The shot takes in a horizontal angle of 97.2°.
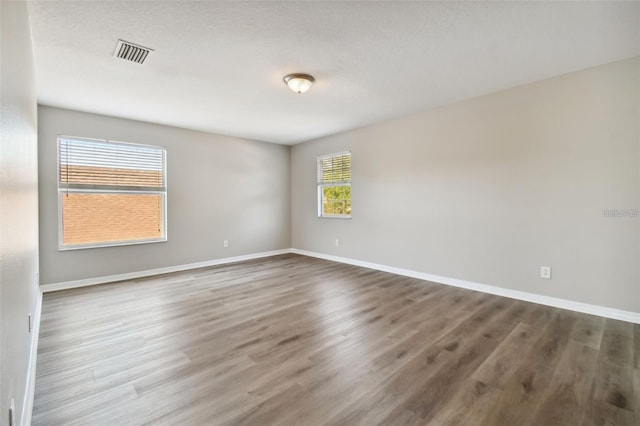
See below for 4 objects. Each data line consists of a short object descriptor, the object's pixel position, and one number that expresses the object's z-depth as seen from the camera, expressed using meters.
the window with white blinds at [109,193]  3.95
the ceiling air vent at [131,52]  2.36
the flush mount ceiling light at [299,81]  2.91
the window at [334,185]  5.39
